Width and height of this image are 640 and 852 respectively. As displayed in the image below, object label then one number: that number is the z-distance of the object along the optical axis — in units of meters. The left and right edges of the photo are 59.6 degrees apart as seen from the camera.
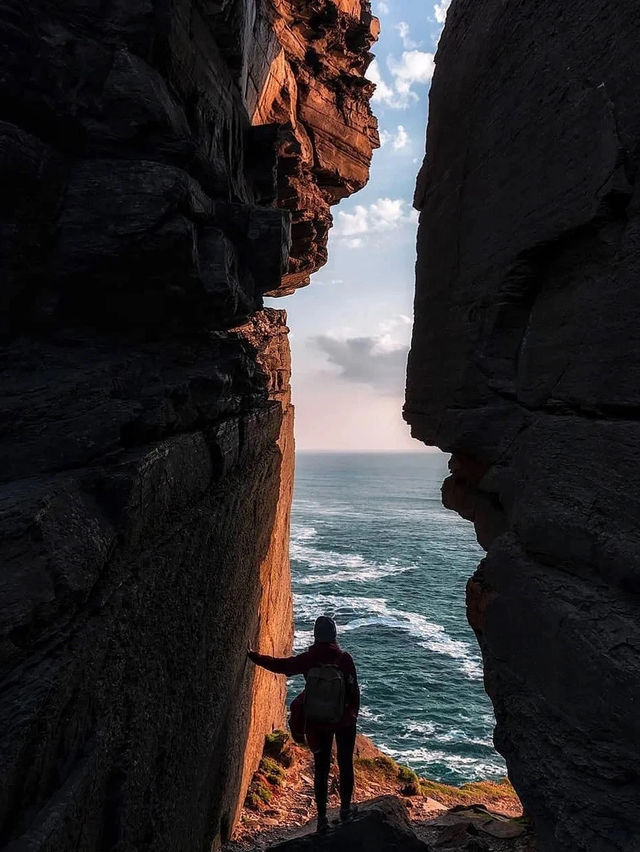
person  6.80
